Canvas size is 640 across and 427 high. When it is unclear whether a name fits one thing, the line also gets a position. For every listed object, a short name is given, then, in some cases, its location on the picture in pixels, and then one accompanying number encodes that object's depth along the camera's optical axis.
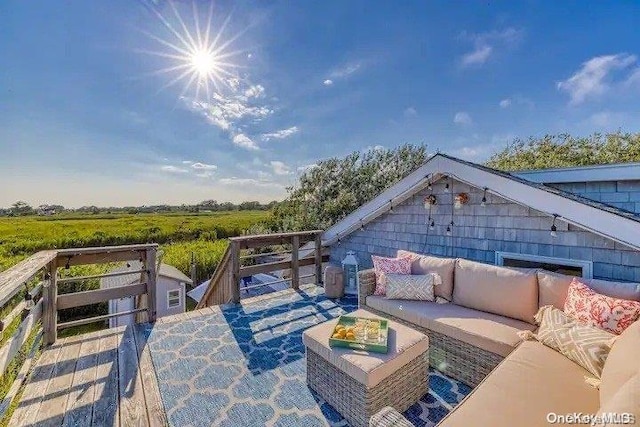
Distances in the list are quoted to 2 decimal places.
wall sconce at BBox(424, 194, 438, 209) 4.42
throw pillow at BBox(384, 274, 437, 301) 3.43
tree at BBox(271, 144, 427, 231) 12.01
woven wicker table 2.06
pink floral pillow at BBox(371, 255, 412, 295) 3.71
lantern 5.15
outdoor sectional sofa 1.56
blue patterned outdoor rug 2.27
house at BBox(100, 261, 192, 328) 10.66
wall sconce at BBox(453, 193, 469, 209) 4.05
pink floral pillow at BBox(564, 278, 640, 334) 2.10
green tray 2.21
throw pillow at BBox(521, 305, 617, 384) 1.91
